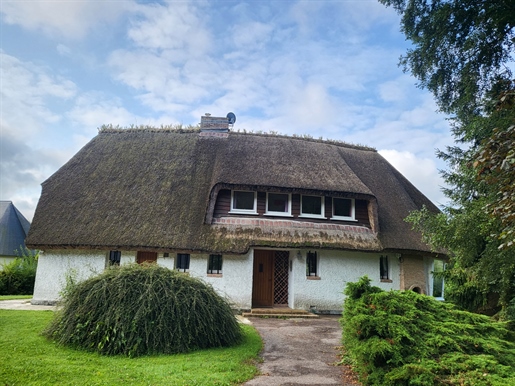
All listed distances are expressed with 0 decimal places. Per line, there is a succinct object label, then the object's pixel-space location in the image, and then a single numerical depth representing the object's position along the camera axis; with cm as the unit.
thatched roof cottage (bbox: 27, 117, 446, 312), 1562
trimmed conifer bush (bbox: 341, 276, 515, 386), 545
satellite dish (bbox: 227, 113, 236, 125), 2373
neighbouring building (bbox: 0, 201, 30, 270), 2923
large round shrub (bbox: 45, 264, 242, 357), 810
